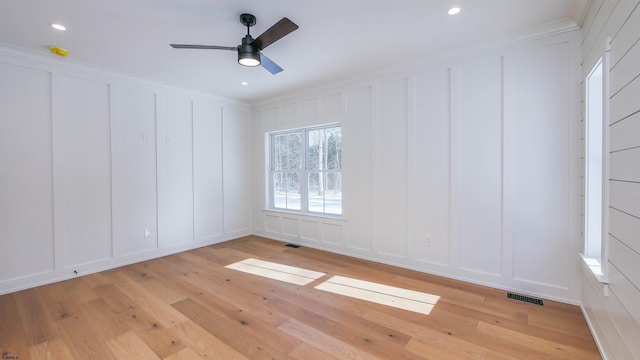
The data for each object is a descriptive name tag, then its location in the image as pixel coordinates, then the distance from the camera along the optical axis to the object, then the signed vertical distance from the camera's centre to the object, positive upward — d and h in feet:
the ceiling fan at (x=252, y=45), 7.34 +3.93
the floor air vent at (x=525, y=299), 8.78 -4.18
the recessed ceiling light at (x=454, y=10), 7.72 +4.91
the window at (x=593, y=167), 7.61 +0.25
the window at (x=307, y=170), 14.92 +0.42
